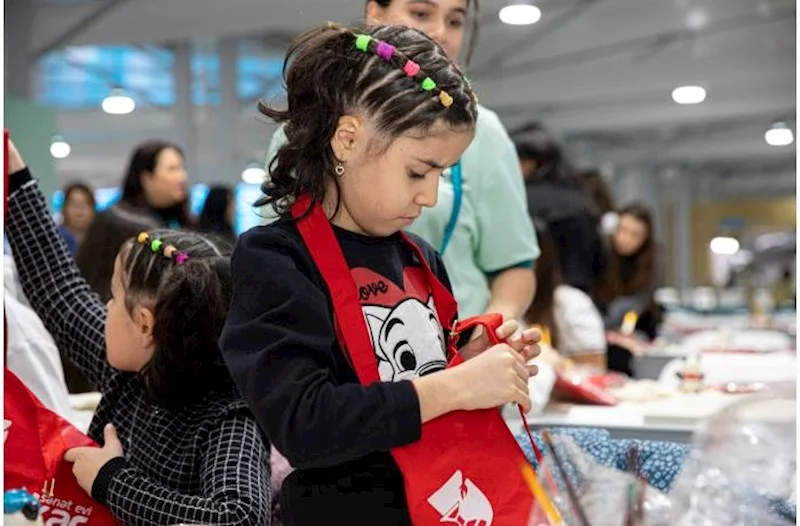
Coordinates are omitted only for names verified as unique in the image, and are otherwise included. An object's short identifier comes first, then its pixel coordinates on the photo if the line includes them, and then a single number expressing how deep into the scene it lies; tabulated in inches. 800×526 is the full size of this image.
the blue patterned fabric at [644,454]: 62.3
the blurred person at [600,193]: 231.9
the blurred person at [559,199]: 156.0
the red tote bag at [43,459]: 56.7
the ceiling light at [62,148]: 515.2
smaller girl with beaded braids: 55.8
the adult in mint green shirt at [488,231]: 74.5
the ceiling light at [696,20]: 330.3
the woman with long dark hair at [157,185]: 159.2
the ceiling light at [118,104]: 409.1
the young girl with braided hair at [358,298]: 43.7
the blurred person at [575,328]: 164.2
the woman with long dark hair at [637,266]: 237.8
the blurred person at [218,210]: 206.8
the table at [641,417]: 98.1
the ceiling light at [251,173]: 415.2
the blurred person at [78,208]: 227.0
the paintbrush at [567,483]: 37.0
